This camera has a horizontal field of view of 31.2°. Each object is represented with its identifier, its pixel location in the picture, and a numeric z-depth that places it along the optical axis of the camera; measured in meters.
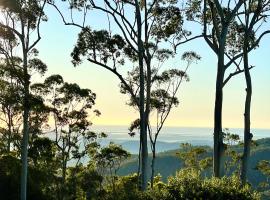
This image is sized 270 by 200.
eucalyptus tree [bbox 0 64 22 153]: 30.86
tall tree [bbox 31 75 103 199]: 47.28
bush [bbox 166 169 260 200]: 12.73
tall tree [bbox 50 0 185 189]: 26.87
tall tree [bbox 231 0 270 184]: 19.38
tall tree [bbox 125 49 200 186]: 40.75
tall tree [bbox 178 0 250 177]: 18.48
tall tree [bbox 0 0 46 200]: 30.05
